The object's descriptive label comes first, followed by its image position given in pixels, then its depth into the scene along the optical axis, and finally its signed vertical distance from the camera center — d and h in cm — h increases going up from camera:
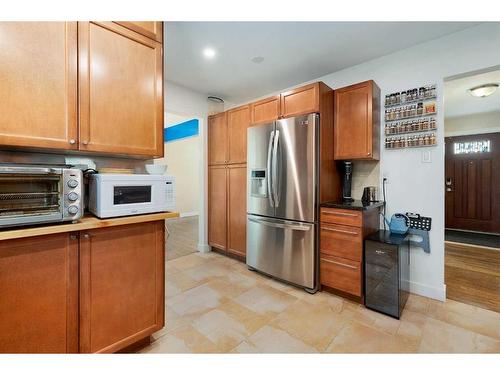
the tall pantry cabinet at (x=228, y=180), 319 +12
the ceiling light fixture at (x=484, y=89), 310 +137
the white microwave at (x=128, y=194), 135 -4
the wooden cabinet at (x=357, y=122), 235 +71
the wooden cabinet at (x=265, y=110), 275 +98
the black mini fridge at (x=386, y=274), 194 -77
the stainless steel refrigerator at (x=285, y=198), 235 -12
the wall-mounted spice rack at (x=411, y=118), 227 +74
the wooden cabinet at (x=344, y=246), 215 -59
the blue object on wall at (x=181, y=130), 501 +137
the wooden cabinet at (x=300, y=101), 239 +96
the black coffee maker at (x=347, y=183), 261 +5
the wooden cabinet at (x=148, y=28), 149 +110
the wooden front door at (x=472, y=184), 444 +7
